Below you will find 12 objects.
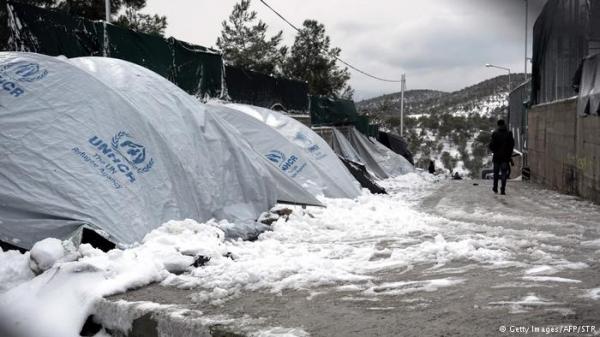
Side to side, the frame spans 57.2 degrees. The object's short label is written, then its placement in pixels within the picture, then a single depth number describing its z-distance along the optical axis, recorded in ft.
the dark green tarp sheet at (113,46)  23.62
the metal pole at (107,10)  50.97
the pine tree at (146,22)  76.54
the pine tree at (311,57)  125.39
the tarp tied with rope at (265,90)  42.09
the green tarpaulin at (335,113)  63.21
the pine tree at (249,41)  112.16
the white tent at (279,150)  31.99
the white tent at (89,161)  16.67
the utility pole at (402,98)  134.41
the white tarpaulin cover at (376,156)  69.92
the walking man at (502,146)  42.98
